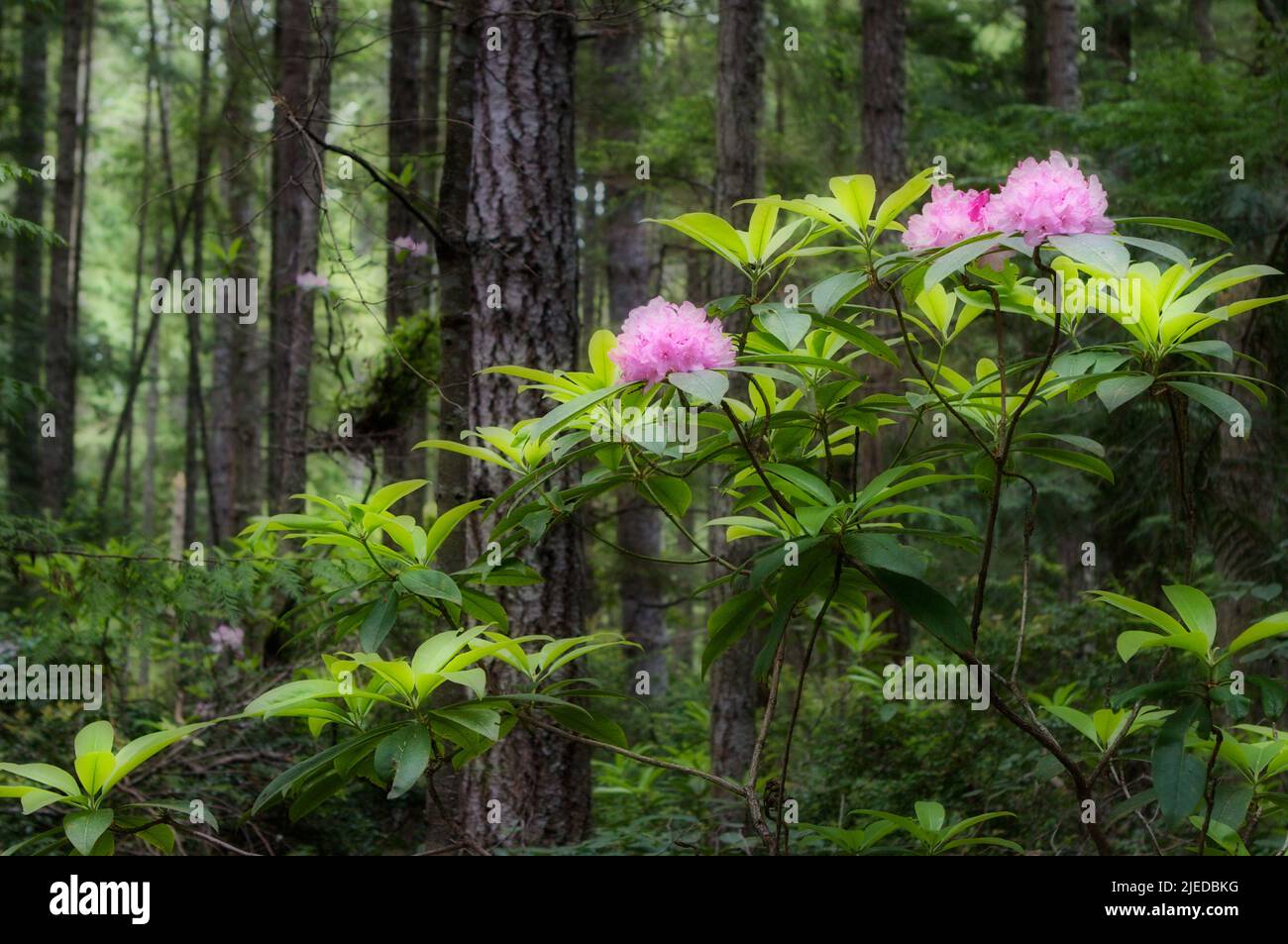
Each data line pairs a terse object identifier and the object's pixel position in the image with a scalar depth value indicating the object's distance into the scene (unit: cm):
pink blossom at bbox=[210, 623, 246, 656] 805
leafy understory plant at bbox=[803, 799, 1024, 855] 201
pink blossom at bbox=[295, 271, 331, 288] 692
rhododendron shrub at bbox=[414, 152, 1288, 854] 171
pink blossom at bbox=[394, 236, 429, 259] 548
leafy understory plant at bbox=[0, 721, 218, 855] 162
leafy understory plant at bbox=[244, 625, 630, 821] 165
